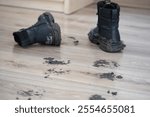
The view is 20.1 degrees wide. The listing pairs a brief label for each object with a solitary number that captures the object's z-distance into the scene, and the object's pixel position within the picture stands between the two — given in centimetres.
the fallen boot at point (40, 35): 190
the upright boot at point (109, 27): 191
